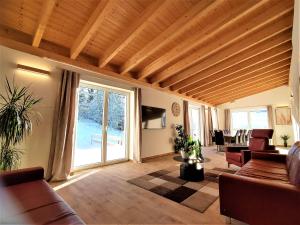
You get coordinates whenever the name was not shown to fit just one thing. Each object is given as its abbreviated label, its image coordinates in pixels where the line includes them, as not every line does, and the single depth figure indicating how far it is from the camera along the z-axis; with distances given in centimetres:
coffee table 306
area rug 227
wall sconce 280
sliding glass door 389
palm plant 213
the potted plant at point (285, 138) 725
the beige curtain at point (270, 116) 779
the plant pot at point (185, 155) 321
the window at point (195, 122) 759
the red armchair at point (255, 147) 360
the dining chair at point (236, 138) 642
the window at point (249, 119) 817
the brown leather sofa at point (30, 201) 111
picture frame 739
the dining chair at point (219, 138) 626
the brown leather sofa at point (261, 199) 141
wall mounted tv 510
